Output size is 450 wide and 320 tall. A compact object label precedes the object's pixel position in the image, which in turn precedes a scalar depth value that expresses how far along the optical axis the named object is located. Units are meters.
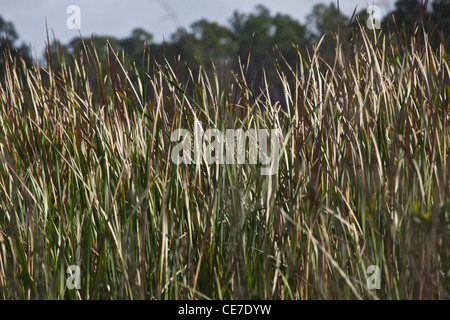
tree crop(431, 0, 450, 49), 19.95
